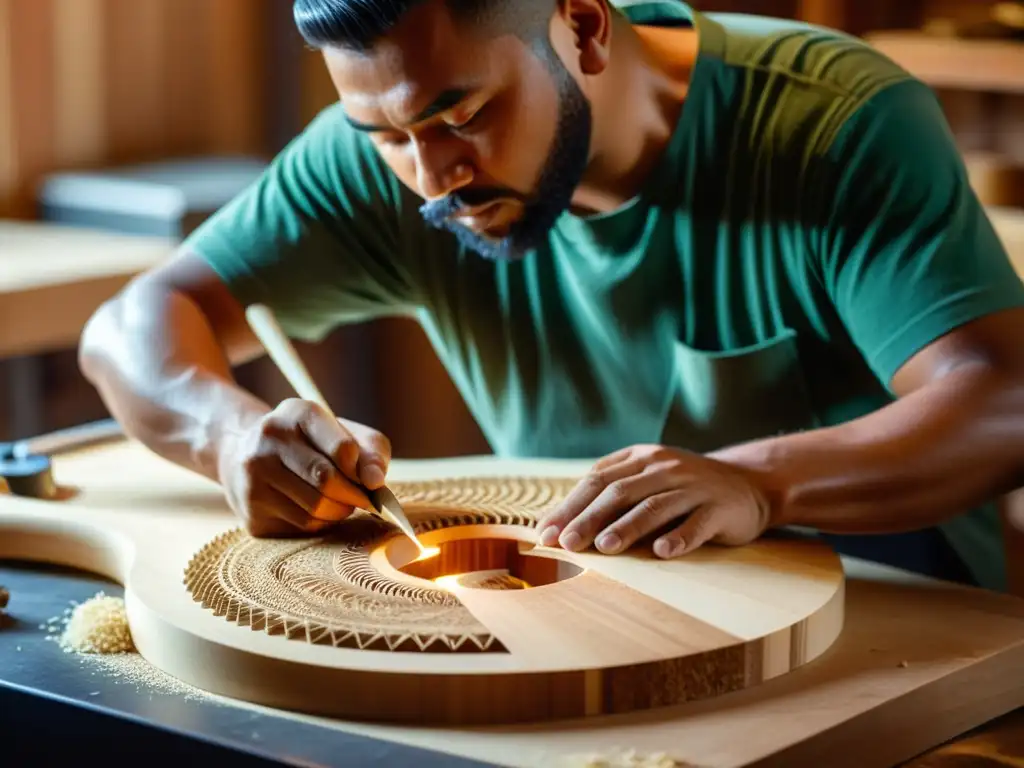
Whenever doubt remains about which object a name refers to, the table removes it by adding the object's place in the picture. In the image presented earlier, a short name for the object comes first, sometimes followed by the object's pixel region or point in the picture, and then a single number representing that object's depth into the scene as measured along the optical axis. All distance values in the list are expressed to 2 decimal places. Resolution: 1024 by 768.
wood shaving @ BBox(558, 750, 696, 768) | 1.09
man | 1.51
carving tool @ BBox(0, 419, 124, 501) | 1.70
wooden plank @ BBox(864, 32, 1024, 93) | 2.69
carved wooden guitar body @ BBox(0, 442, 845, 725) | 1.18
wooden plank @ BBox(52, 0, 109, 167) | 3.27
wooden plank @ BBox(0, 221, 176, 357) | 2.66
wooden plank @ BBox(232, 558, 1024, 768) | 1.13
